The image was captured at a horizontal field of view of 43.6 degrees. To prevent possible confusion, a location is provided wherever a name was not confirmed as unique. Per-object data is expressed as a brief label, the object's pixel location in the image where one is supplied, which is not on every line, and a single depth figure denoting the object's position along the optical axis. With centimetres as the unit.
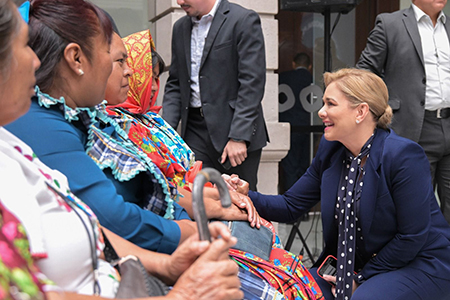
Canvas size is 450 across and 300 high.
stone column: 474
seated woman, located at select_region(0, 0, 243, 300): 109
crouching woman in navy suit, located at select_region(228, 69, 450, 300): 247
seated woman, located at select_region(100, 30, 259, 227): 182
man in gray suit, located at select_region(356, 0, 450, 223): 398
